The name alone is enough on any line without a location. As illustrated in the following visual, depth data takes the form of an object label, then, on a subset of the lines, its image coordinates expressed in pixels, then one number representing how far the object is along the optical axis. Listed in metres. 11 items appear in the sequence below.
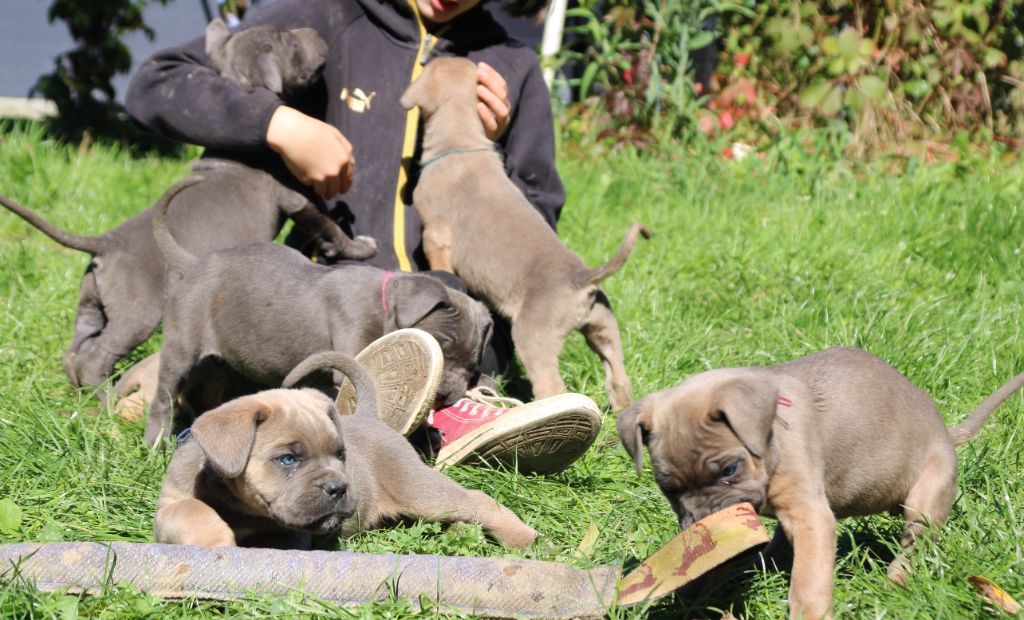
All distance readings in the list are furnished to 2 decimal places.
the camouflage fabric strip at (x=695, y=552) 2.66
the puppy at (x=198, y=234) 4.95
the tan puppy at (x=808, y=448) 2.92
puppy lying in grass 3.05
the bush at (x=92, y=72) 10.65
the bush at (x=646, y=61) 8.70
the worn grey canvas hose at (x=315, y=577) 2.85
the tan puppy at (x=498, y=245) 4.89
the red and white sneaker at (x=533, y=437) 3.79
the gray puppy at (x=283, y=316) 4.34
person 4.98
